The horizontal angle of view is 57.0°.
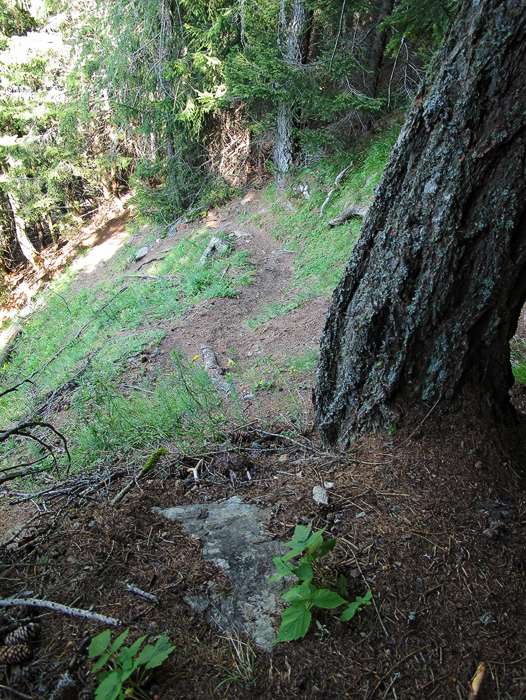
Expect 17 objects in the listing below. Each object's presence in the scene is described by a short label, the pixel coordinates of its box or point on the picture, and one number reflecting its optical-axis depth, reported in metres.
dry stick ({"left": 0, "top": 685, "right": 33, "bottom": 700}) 1.48
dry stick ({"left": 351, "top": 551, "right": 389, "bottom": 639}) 1.67
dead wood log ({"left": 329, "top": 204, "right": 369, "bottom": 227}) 9.66
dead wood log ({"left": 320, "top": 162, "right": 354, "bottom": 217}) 11.13
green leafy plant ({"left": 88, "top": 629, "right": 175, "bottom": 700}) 1.41
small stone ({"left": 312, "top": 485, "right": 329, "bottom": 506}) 2.33
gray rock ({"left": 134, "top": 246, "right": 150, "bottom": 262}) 14.31
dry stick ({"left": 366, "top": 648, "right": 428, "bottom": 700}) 1.51
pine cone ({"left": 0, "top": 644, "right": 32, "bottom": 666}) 1.59
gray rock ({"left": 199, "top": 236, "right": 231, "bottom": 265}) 11.32
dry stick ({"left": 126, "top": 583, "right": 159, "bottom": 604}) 1.82
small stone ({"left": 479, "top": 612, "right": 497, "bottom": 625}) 1.70
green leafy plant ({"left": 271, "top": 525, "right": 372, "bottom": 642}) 1.61
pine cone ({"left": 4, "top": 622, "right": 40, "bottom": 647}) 1.65
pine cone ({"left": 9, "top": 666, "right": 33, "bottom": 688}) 1.55
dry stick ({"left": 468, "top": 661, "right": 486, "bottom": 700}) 1.49
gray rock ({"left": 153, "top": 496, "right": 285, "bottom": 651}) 1.77
